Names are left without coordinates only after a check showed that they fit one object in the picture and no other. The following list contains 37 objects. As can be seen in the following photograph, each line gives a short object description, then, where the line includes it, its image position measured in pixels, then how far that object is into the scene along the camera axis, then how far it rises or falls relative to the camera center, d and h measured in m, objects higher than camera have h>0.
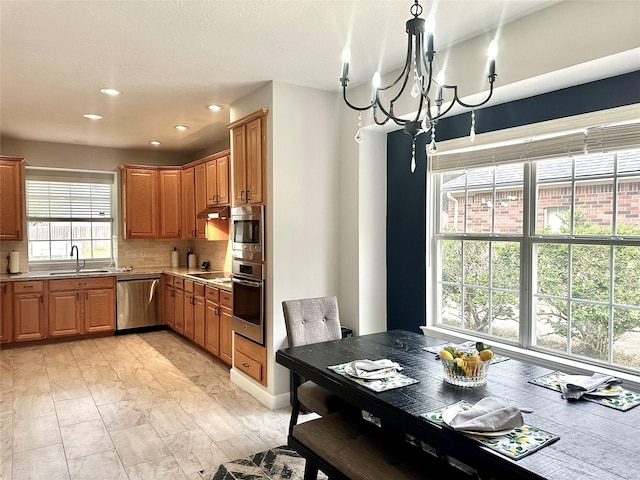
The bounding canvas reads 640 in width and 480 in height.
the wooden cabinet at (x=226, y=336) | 4.45 -1.06
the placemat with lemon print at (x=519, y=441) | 1.42 -0.70
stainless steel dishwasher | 6.04 -0.99
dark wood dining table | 1.36 -0.70
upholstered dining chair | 2.62 -0.67
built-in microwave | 3.71 -0.01
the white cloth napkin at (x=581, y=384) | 1.88 -0.67
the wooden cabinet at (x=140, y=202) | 6.36 +0.41
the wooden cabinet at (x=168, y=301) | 6.02 -0.95
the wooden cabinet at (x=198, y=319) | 5.09 -1.01
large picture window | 2.55 -0.16
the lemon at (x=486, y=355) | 1.98 -0.55
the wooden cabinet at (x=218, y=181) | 5.13 +0.59
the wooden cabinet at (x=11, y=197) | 5.58 +0.43
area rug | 2.62 -1.44
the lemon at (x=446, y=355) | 1.99 -0.55
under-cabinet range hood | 5.16 +0.22
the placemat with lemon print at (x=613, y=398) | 1.78 -0.69
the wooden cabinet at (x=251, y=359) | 3.76 -1.13
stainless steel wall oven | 3.74 -0.60
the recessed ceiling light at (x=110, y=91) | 3.80 +1.20
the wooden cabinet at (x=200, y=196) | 5.74 +0.45
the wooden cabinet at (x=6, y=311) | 5.33 -0.95
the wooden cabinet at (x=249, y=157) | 3.71 +0.64
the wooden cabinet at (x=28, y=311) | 5.41 -0.97
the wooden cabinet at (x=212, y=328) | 4.71 -1.04
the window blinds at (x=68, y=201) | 6.14 +0.44
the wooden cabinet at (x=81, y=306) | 5.62 -0.96
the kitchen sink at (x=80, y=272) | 5.90 -0.55
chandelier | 1.83 +0.69
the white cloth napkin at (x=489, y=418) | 1.54 -0.66
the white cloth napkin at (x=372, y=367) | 2.11 -0.66
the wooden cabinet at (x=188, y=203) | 6.15 +0.39
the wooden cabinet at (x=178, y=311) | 5.68 -1.03
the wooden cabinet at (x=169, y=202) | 6.50 +0.41
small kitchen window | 6.14 +0.24
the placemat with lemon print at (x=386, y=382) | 1.97 -0.68
